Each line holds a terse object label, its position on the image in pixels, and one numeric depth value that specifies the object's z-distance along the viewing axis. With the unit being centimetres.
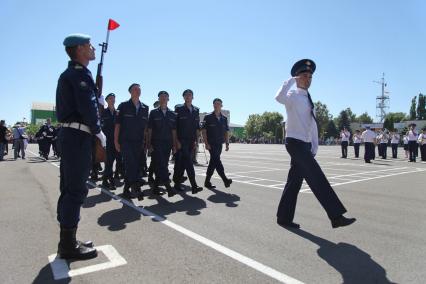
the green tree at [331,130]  11025
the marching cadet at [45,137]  1956
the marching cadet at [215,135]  839
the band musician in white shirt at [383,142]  2362
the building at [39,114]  10698
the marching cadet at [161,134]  770
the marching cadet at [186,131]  810
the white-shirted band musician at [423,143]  2119
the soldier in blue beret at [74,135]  384
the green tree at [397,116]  13038
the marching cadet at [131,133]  726
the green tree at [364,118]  15188
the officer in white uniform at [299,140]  459
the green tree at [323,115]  11316
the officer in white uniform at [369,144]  1928
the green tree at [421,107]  12012
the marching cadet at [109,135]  898
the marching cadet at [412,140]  2111
